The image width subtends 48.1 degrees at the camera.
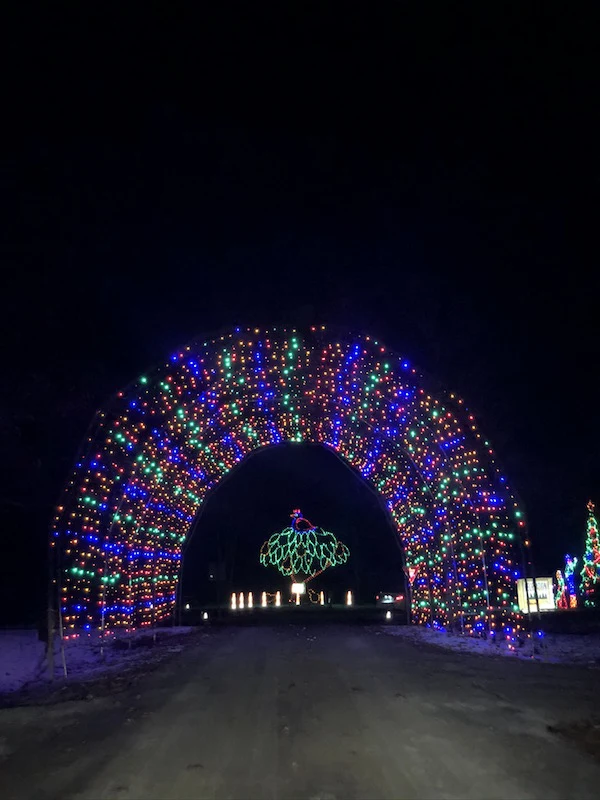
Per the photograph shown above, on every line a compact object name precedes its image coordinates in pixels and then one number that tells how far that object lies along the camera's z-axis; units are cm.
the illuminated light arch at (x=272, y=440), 1284
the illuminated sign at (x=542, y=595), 1612
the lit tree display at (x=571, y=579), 1873
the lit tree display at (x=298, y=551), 3003
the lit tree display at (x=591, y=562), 2041
